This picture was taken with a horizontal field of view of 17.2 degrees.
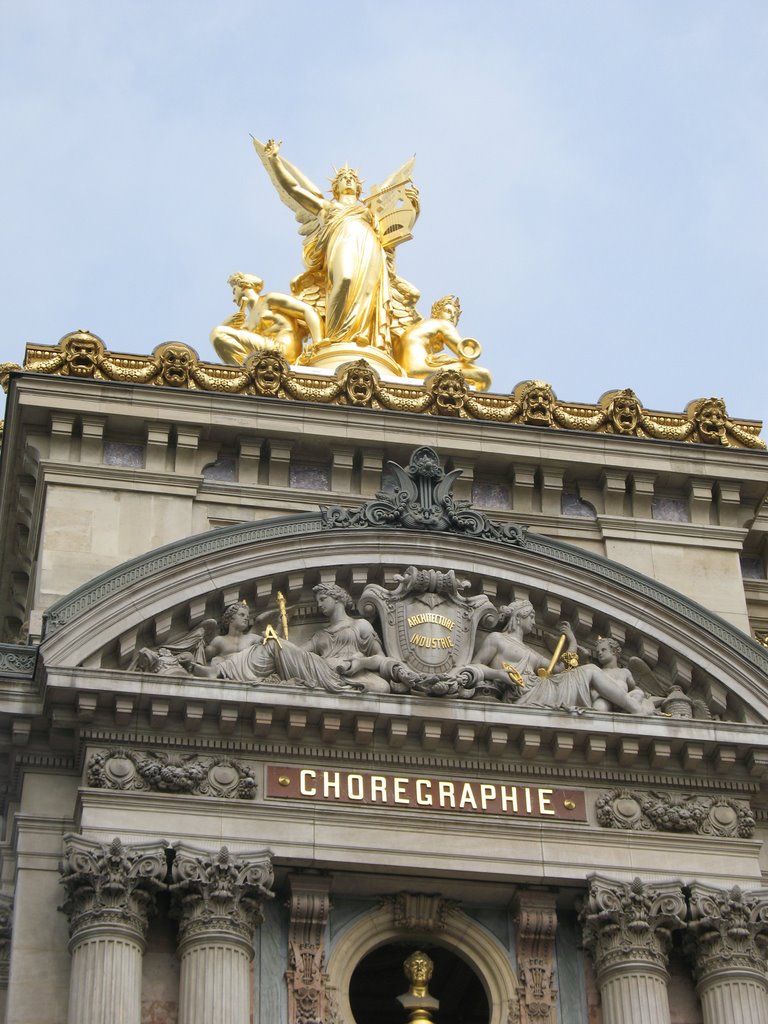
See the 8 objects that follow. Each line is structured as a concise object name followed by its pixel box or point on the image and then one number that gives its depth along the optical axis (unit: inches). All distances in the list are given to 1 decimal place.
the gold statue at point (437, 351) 1397.6
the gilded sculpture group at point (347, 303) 1389.0
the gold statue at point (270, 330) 1384.1
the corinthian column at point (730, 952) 1088.8
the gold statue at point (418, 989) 1128.2
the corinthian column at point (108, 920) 1024.9
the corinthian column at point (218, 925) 1037.2
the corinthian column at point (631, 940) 1078.4
